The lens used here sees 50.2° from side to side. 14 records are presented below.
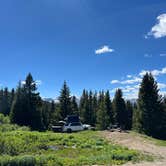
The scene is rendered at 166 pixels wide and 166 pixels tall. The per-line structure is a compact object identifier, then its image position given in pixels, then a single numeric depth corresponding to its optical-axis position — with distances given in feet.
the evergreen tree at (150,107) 77.60
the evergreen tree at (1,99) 152.23
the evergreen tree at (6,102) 142.47
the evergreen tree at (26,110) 90.37
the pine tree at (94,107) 127.36
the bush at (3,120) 68.83
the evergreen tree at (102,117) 106.43
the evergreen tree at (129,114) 112.94
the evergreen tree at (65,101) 104.88
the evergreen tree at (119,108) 108.29
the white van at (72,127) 69.55
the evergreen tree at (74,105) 120.44
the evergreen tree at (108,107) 110.46
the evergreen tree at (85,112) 125.37
